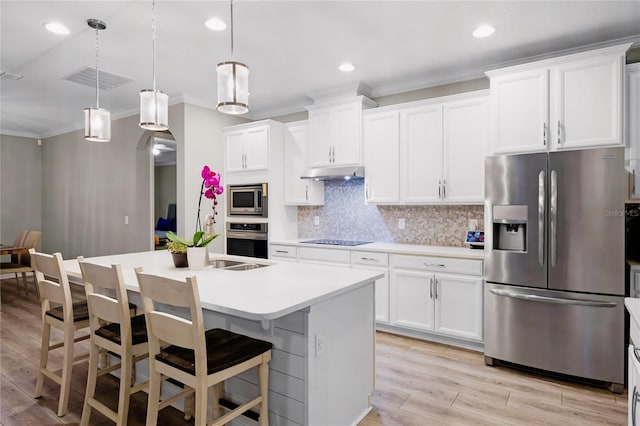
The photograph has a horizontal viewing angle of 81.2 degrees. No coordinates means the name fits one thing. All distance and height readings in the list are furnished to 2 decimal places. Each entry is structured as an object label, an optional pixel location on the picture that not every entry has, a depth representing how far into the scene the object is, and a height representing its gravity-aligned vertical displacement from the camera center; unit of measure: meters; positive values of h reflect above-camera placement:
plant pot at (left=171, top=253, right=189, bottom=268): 2.47 -0.33
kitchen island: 1.71 -0.62
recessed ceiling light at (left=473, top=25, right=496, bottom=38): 2.81 +1.39
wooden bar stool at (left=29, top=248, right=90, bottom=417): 2.27 -0.68
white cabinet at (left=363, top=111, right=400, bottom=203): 3.92 +0.59
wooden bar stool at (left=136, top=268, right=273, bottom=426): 1.53 -0.65
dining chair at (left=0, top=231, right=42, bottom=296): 5.32 -0.78
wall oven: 4.55 -0.35
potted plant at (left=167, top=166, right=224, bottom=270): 2.42 -0.21
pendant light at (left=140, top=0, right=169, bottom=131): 2.43 +0.66
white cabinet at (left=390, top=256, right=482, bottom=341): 3.23 -0.78
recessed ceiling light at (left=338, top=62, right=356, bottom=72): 3.56 +1.40
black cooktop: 4.07 -0.35
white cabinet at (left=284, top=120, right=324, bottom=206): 4.60 +0.53
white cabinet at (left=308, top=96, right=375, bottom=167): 4.11 +0.89
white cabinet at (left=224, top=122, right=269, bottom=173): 4.56 +0.80
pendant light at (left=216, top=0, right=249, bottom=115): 2.03 +0.70
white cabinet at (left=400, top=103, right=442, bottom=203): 3.69 +0.58
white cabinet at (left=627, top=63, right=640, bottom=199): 2.68 +0.65
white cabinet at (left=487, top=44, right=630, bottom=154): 2.70 +0.84
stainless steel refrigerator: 2.59 -0.38
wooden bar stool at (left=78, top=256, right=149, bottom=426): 1.92 -0.68
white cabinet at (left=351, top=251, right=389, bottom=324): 3.67 -0.65
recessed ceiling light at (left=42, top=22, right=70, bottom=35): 2.83 +1.42
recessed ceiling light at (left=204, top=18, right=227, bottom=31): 2.73 +1.39
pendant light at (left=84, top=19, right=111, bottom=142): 2.84 +0.68
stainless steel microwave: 4.53 +0.14
